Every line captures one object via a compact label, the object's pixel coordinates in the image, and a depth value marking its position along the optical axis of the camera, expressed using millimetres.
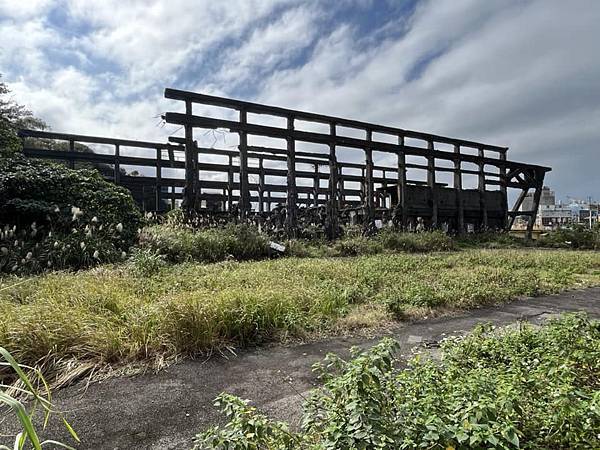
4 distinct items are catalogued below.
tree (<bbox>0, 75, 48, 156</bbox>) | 8820
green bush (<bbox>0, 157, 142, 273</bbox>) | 5863
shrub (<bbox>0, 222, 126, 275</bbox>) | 5562
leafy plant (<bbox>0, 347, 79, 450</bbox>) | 836
